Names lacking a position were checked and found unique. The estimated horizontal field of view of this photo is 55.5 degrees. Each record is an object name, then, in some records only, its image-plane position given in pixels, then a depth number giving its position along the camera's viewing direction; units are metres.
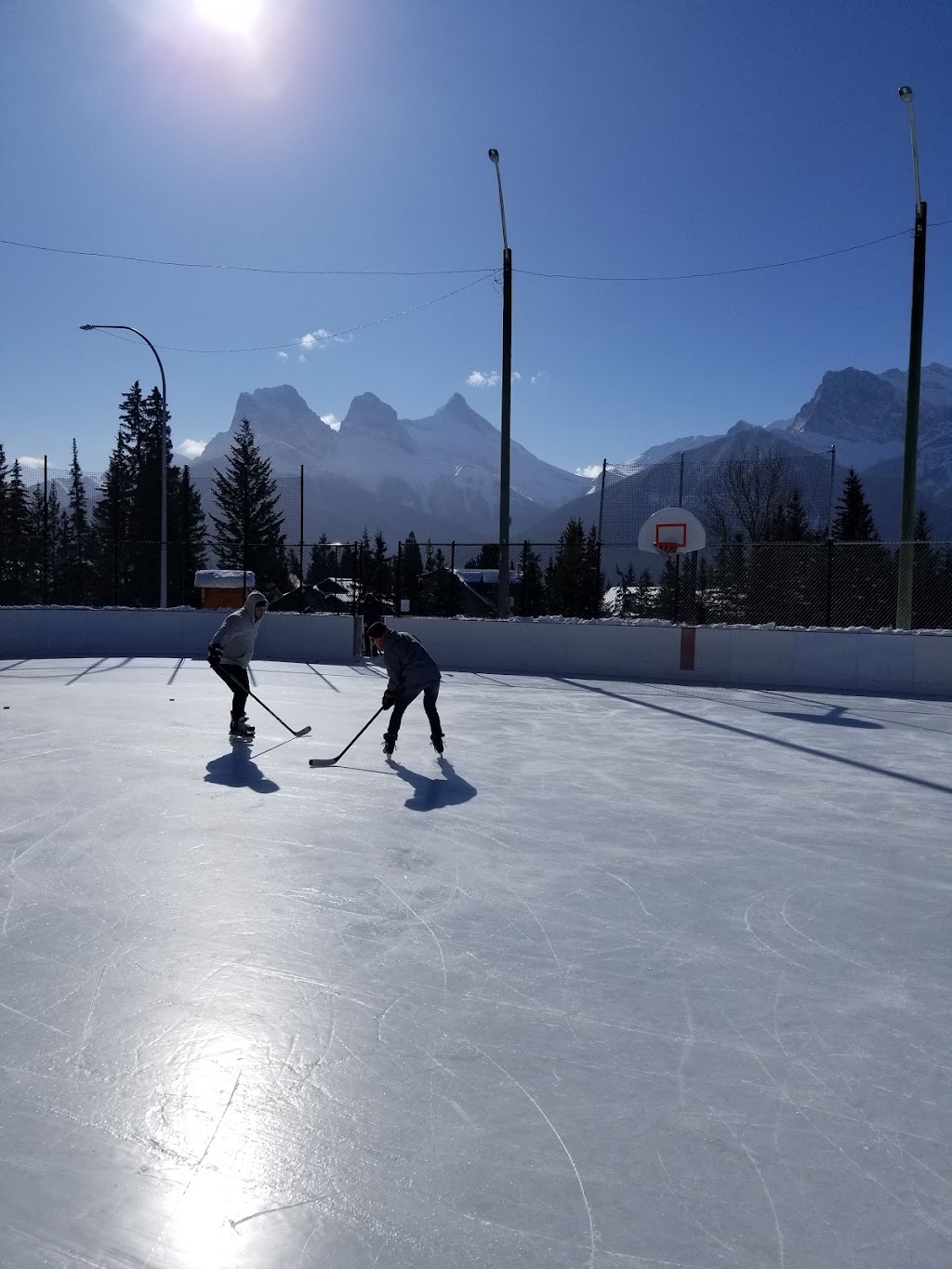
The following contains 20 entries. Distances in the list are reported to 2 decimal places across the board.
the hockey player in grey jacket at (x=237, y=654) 10.21
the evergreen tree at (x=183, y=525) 43.52
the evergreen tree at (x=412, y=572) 25.82
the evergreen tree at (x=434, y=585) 25.08
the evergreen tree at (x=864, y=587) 23.27
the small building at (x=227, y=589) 24.79
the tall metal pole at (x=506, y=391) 20.50
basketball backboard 21.24
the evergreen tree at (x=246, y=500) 57.50
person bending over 8.77
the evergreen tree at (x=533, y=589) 25.06
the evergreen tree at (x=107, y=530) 44.53
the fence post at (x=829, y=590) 17.76
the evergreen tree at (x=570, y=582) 23.00
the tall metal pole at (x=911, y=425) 16.83
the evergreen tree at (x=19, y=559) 42.30
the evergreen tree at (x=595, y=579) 21.88
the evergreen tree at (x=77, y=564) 36.19
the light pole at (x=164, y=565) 22.89
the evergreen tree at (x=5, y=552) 45.03
